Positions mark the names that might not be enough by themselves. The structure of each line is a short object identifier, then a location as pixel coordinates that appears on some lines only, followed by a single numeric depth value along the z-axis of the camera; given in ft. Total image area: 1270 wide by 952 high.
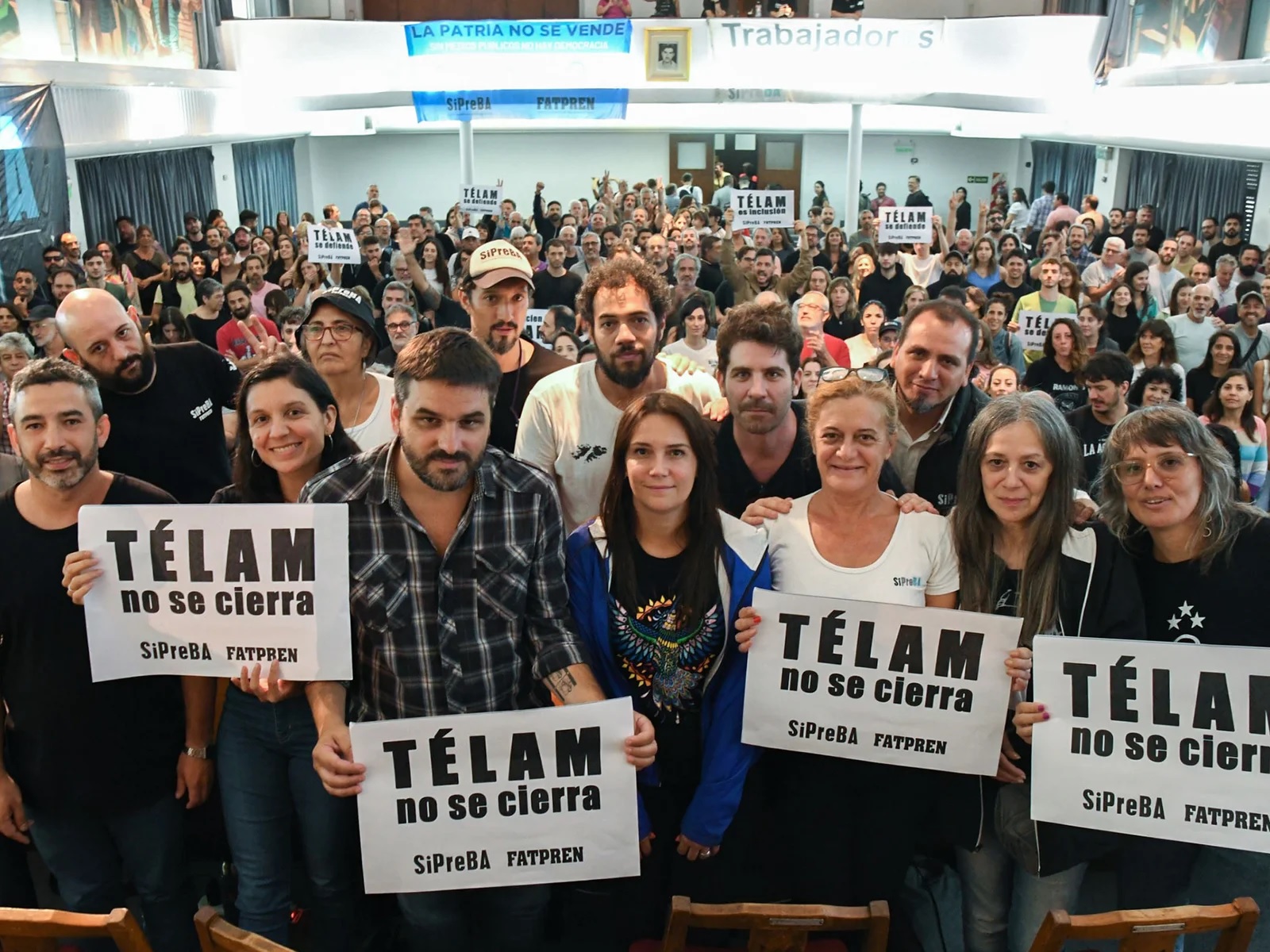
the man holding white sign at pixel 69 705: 7.91
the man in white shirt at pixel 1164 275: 31.35
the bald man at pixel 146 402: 11.20
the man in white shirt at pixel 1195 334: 23.98
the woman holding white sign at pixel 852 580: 8.23
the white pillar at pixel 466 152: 47.09
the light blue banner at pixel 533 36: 45.44
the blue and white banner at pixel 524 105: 45.16
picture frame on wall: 45.27
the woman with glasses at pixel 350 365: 11.47
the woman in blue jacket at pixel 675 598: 8.00
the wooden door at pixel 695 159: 69.77
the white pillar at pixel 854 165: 45.01
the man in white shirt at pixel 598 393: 10.28
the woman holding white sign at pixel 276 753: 8.02
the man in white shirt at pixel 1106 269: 31.60
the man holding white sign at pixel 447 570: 7.42
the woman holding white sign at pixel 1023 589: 7.95
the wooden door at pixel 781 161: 69.77
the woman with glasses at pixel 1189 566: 7.88
